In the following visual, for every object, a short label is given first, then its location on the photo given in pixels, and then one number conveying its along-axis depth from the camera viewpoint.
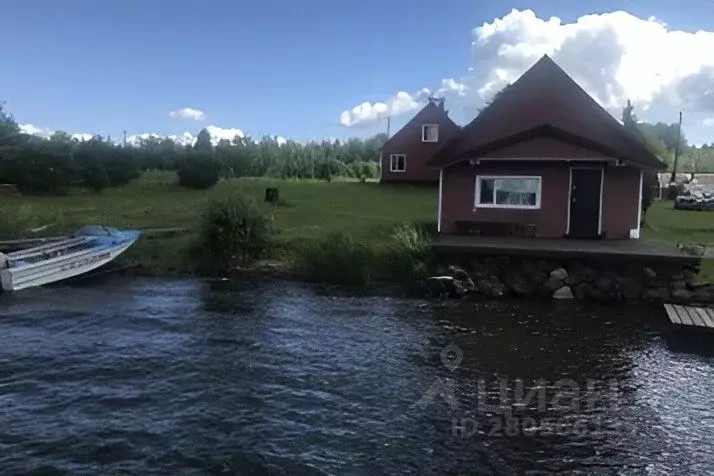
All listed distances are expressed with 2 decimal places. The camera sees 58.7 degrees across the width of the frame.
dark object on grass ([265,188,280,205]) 29.61
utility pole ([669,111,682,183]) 48.14
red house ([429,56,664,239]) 18.83
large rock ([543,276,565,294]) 16.33
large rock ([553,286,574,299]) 16.22
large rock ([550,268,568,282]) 16.36
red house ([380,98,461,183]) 43.19
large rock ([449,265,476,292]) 16.55
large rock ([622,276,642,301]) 16.06
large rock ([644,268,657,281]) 15.99
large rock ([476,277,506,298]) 16.45
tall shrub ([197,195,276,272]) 19.16
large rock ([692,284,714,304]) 15.37
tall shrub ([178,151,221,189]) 37.47
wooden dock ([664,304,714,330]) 13.61
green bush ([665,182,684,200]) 41.86
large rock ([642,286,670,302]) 15.79
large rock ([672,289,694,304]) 15.52
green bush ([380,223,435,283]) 17.41
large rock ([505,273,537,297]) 16.50
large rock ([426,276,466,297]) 16.25
